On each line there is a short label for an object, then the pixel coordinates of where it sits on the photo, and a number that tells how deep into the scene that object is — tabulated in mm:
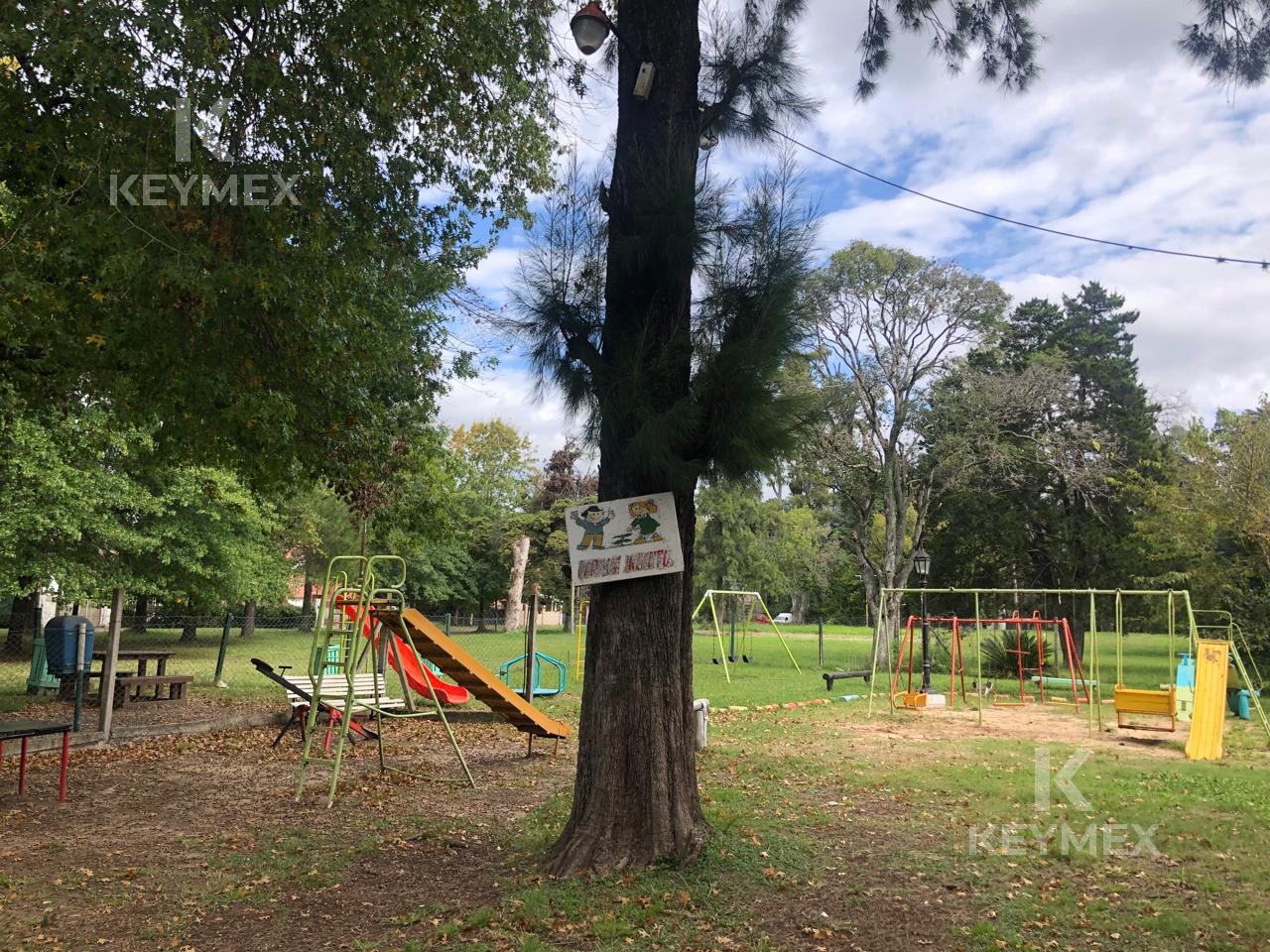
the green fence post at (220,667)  14502
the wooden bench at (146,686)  11400
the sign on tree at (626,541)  5008
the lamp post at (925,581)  16297
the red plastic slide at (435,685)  10484
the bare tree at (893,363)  24688
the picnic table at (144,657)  11555
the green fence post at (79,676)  8422
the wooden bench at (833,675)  16125
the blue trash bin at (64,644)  11109
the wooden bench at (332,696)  8725
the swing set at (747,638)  19312
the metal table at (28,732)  5992
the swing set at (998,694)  14133
